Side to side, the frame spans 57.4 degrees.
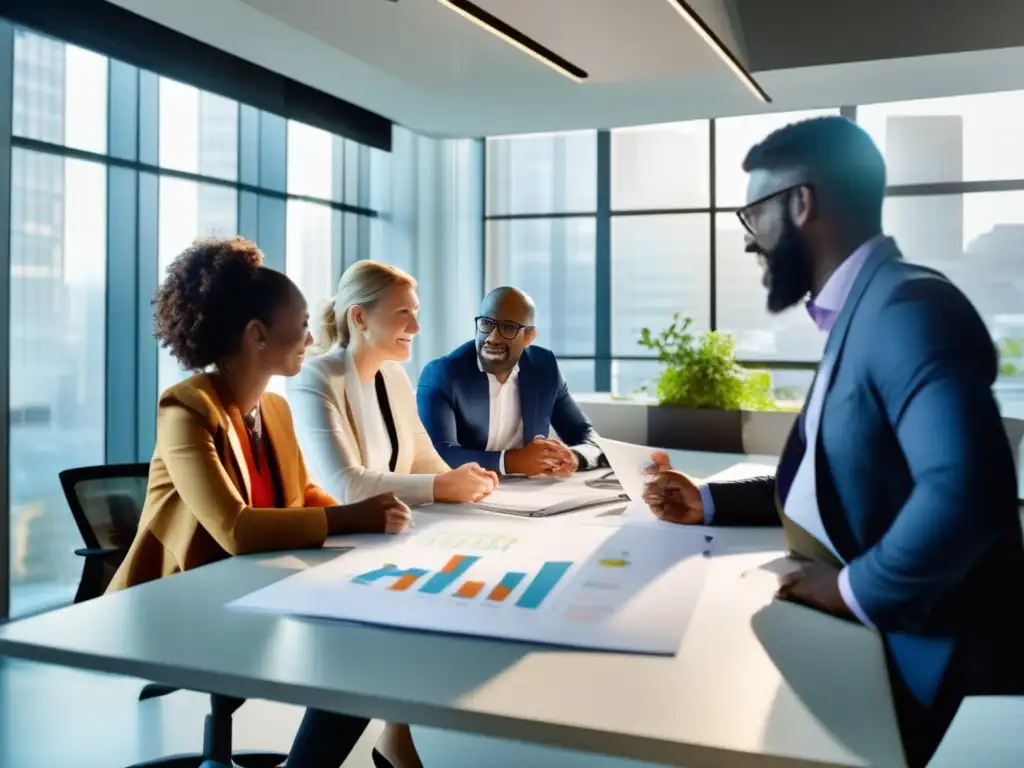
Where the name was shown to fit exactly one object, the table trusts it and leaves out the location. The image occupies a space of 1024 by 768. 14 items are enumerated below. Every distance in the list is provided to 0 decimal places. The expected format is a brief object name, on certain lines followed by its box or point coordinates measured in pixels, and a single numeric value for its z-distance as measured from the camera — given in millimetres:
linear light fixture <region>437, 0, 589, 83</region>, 2299
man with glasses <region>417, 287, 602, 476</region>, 3334
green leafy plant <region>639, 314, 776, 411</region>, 4164
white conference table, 969
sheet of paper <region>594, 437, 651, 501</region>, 2273
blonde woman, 2418
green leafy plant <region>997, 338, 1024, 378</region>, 6967
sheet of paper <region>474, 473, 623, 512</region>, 2305
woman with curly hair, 1813
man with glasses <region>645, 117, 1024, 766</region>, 1130
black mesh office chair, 2352
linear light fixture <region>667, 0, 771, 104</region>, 2807
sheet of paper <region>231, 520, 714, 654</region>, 1282
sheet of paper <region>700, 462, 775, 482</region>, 2988
